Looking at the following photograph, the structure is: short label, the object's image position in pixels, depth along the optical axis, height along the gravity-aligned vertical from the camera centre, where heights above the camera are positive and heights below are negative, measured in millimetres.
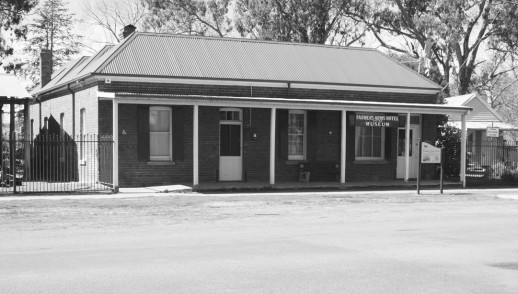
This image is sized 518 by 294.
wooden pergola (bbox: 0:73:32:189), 23000 +1207
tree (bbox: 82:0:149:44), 46897 +7935
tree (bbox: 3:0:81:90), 47469 +7008
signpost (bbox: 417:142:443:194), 20719 -631
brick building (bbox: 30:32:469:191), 21297 +795
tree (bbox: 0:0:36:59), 32750 +6199
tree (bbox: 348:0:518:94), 40312 +6921
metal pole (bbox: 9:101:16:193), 17891 -656
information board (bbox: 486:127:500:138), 24172 +144
